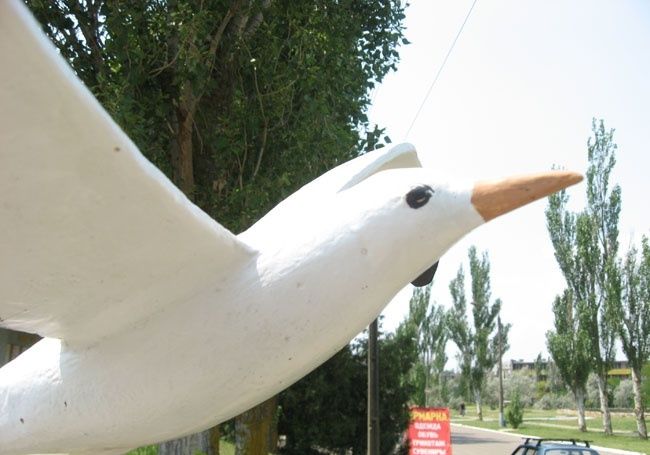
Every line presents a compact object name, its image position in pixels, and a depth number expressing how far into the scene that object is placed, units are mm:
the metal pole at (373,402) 7594
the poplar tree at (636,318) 27375
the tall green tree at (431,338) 39969
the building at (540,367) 68000
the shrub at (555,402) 55256
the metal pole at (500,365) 32119
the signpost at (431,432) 10195
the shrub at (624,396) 46969
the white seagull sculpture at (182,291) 1735
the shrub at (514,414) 30391
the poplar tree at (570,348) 28391
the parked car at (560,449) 9109
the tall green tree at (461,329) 37434
